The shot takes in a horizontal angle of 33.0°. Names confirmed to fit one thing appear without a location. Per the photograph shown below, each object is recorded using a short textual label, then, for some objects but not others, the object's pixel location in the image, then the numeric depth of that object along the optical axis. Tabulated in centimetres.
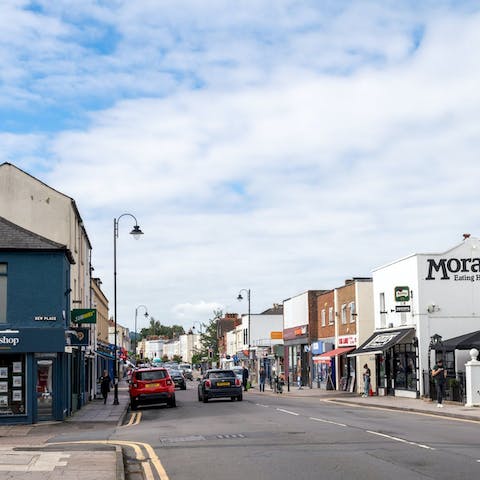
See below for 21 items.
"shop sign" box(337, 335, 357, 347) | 5063
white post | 3109
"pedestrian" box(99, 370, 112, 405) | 4044
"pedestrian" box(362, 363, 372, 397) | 4253
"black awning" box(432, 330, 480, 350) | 3434
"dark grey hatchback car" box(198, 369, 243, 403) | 3906
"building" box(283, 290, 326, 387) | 6081
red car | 3575
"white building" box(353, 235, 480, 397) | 3944
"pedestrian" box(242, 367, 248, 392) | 5509
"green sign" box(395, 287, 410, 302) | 4019
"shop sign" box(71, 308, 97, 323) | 3244
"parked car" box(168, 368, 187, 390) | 6364
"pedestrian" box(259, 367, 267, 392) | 5555
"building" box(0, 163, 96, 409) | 3603
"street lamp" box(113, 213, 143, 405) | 3732
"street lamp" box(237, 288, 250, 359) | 7038
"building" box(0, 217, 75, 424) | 2636
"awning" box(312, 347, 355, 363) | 5149
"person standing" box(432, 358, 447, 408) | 3186
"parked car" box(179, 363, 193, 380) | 9525
